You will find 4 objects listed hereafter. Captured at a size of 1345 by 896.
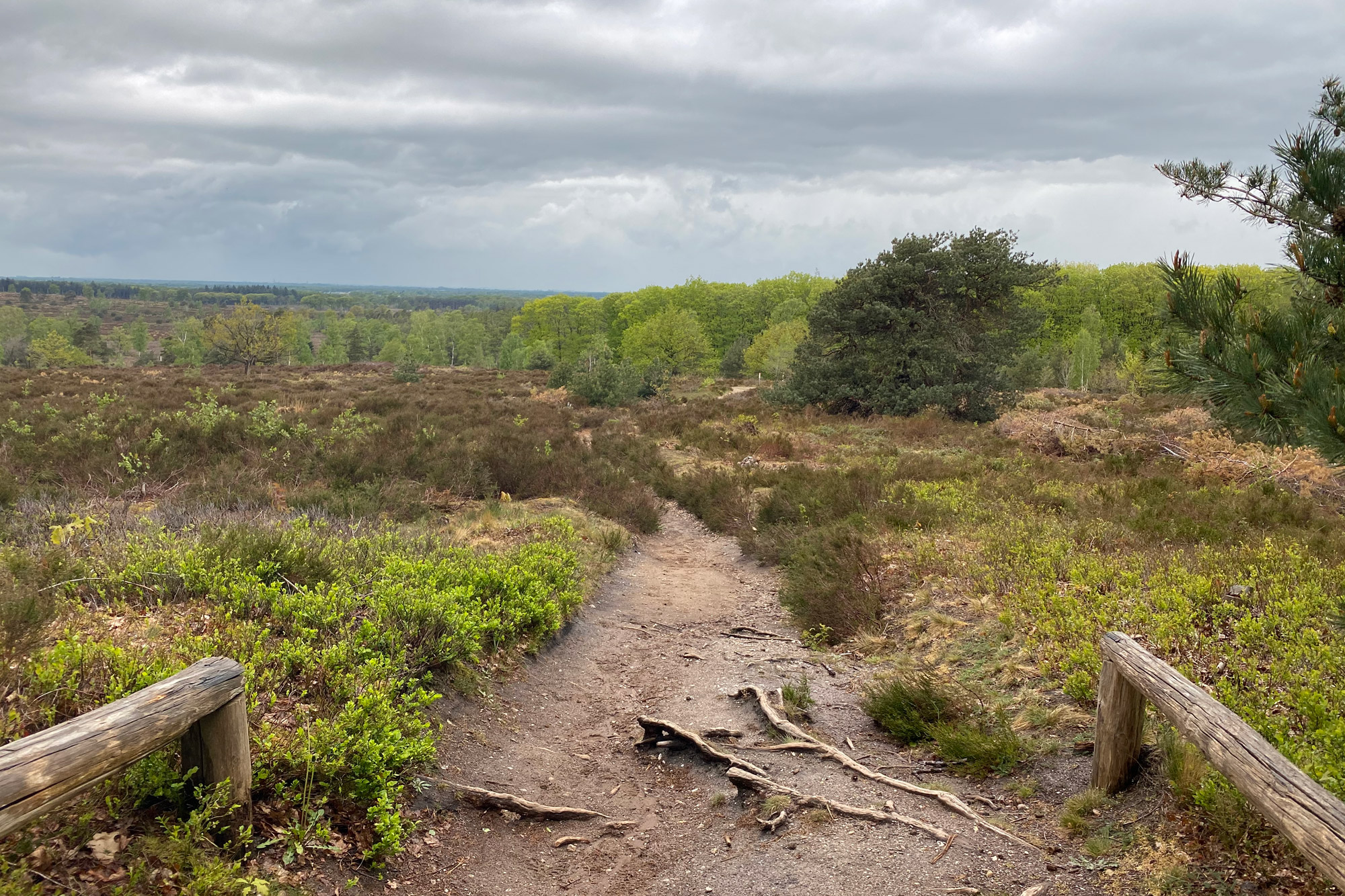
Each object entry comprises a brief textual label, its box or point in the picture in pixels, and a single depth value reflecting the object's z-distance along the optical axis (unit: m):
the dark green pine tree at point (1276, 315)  3.55
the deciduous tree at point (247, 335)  51.50
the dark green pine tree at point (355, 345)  85.44
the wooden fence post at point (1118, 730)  3.88
